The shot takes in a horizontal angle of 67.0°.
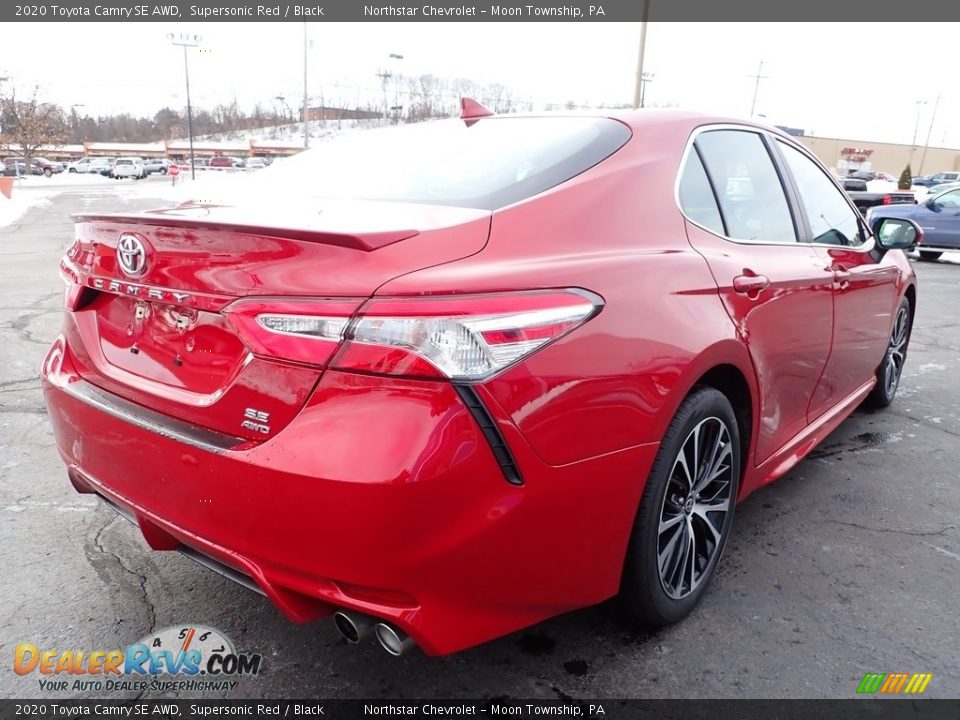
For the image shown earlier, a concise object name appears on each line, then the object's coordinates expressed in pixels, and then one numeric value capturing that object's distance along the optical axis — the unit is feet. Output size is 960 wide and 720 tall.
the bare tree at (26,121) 171.12
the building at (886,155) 297.53
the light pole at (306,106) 133.49
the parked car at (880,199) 58.08
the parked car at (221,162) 242.17
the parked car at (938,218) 46.42
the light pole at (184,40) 148.56
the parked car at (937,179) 193.44
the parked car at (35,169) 216.74
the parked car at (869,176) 197.95
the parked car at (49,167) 220.51
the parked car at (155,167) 214.48
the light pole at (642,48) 64.03
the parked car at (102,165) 214.81
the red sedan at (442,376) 5.15
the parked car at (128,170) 193.16
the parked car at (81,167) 231.98
